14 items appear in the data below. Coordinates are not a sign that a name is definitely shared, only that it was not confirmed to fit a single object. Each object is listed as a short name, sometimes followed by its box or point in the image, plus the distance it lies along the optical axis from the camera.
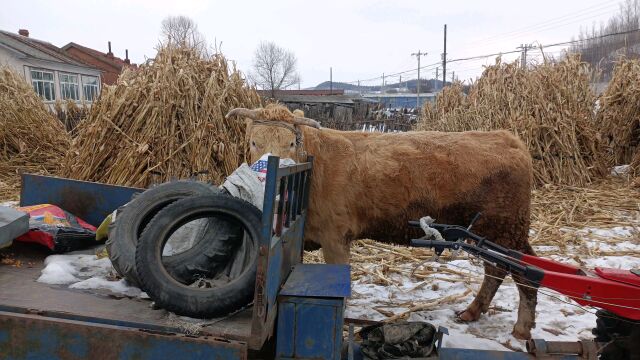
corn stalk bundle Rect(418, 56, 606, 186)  10.88
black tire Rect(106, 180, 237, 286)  2.81
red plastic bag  3.36
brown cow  4.22
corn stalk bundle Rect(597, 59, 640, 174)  11.69
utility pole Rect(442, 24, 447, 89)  42.20
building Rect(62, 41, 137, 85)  47.54
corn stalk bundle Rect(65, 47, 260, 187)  8.02
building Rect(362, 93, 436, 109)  63.00
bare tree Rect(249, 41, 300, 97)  59.30
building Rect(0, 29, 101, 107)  30.23
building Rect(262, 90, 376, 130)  20.08
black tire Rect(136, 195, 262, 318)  2.39
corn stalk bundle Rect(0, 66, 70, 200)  11.64
